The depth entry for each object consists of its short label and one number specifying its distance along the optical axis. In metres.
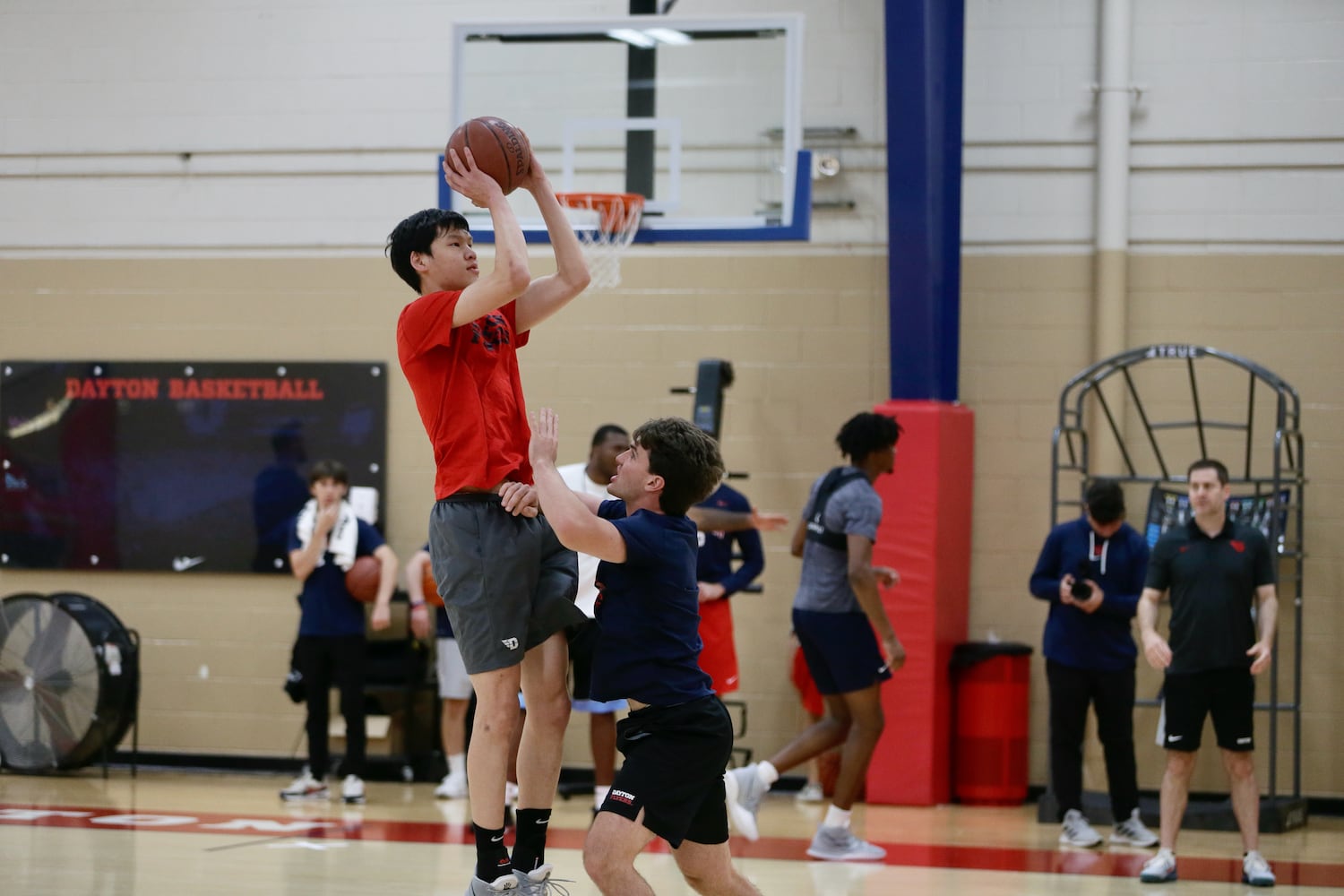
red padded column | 16.14
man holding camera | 14.32
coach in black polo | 12.51
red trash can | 16.45
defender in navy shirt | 7.66
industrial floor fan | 16.91
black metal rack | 16.27
